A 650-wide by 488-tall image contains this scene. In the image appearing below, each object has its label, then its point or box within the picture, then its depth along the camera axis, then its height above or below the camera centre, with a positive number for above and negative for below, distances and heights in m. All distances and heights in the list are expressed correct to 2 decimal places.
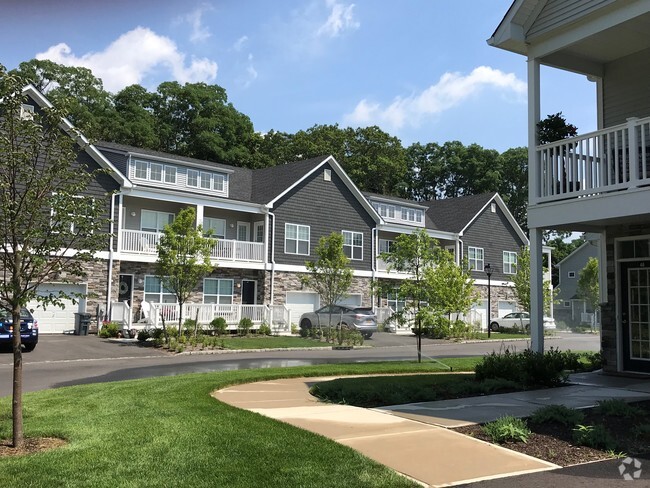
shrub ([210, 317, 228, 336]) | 26.23 -1.22
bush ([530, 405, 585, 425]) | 7.07 -1.34
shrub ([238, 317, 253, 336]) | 27.44 -1.34
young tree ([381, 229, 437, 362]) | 16.92 +1.02
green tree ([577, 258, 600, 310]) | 44.06 +1.39
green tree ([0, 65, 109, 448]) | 6.53 +0.95
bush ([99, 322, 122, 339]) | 24.50 -1.50
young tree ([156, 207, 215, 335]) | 21.83 +1.39
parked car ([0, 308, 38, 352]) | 19.22 -1.28
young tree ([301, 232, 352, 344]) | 26.58 +1.20
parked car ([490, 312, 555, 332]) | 39.22 -1.38
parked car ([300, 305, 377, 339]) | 27.86 -0.92
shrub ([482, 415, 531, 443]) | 6.43 -1.39
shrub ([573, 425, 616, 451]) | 6.20 -1.40
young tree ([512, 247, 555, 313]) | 38.50 +1.00
